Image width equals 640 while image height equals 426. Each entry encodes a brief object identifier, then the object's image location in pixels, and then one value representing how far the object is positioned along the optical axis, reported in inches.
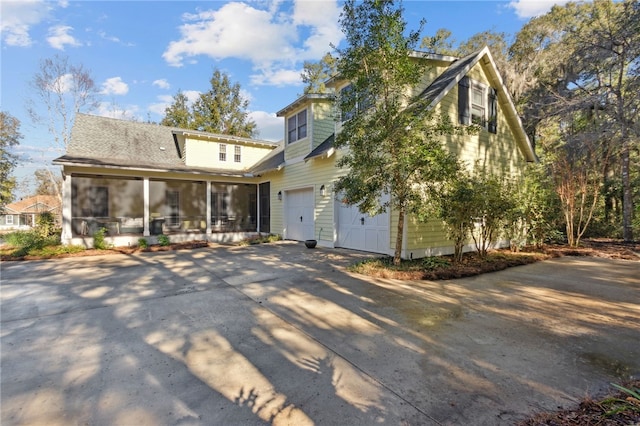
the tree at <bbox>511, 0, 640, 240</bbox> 432.8
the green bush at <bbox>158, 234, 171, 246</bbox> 488.7
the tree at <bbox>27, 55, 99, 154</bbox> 774.5
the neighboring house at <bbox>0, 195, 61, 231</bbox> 1470.2
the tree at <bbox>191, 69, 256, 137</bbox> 1120.2
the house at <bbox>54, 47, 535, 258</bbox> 378.0
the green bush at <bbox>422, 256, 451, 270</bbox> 286.4
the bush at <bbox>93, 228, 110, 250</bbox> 436.8
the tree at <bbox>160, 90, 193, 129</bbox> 1100.5
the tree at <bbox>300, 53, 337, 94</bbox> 983.0
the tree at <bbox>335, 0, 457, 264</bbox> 246.4
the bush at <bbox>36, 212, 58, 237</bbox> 469.1
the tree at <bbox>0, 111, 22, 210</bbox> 813.2
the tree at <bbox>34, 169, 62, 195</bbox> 913.5
